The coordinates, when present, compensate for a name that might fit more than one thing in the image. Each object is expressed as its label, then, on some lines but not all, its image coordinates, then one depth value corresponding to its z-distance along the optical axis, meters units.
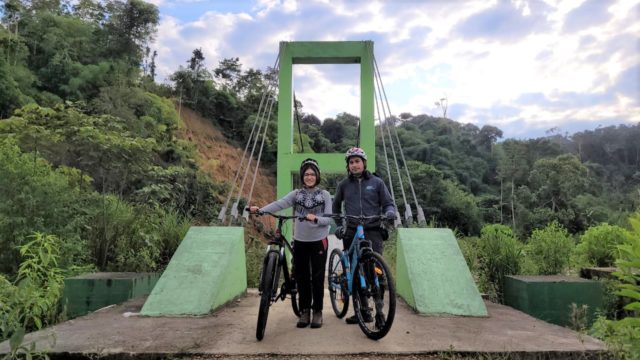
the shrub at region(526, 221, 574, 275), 5.00
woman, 3.30
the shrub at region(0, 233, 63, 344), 2.16
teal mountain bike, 2.89
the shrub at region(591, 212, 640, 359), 1.98
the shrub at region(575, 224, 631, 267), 6.75
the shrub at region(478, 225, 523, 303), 4.91
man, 3.48
